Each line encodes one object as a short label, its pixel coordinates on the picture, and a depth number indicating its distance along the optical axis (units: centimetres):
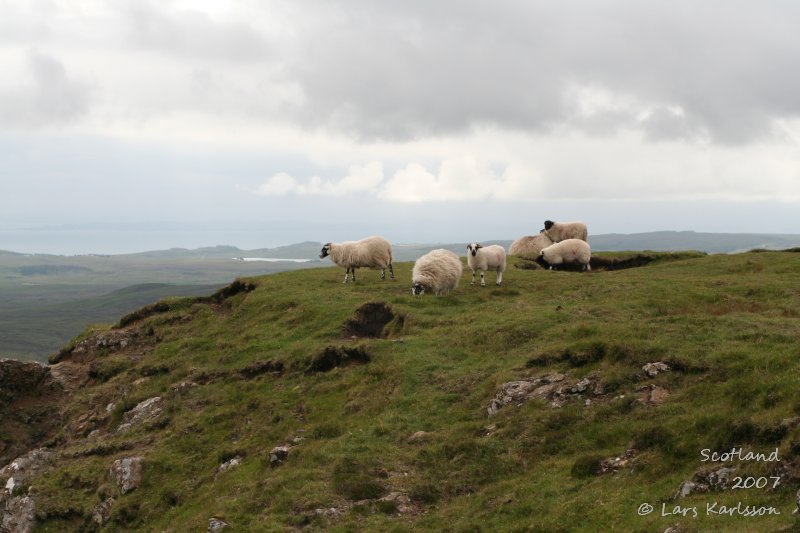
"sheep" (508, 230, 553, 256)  4909
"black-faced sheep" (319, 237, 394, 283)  3675
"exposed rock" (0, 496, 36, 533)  2070
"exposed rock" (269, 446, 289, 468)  1872
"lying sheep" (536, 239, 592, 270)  4106
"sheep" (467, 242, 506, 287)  3394
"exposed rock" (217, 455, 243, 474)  1989
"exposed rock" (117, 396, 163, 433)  2505
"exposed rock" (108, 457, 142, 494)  2066
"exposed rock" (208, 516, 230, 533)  1587
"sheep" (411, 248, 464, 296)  3156
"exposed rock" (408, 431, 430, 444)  1795
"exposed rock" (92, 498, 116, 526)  2012
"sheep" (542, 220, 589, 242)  4938
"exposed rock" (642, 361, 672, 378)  1752
